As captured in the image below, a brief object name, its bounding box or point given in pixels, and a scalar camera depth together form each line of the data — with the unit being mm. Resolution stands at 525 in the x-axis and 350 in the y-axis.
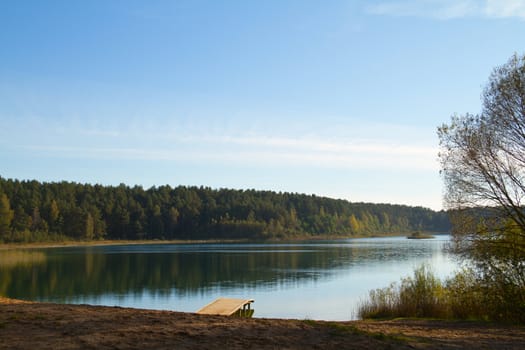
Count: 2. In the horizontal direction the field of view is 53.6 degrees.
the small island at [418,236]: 152500
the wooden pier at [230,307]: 20250
